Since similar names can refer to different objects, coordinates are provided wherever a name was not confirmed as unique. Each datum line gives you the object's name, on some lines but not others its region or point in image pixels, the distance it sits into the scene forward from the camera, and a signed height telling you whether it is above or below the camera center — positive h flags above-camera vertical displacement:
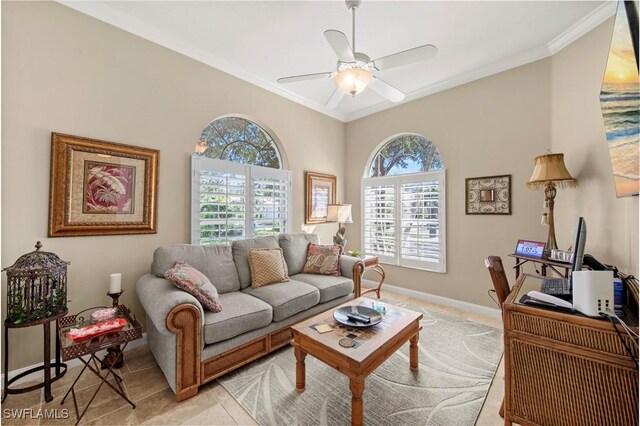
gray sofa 1.77 -0.77
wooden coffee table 1.49 -0.83
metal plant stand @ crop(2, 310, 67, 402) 1.74 -1.10
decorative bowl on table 1.88 -0.77
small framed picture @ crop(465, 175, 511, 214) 3.12 +0.28
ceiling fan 1.89 +1.23
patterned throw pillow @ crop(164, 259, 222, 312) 1.99 -0.55
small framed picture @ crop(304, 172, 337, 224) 4.18 +0.36
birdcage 1.68 -0.50
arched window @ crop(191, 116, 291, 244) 3.02 +0.41
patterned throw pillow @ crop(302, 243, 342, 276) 3.23 -0.56
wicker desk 1.17 -0.76
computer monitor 1.33 -0.15
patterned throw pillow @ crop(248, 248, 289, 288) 2.76 -0.57
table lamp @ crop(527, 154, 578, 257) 2.33 +0.34
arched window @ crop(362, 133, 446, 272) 3.72 +0.20
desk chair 1.75 -0.42
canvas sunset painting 1.21 +0.58
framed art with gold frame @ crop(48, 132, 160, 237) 2.12 +0.25
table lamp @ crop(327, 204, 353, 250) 3.93 +0.01
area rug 1.65 -1.27
